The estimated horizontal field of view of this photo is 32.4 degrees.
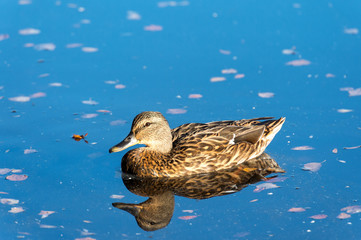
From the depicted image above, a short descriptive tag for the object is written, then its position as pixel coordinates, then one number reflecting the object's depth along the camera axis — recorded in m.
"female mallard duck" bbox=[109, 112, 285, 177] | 8.94
